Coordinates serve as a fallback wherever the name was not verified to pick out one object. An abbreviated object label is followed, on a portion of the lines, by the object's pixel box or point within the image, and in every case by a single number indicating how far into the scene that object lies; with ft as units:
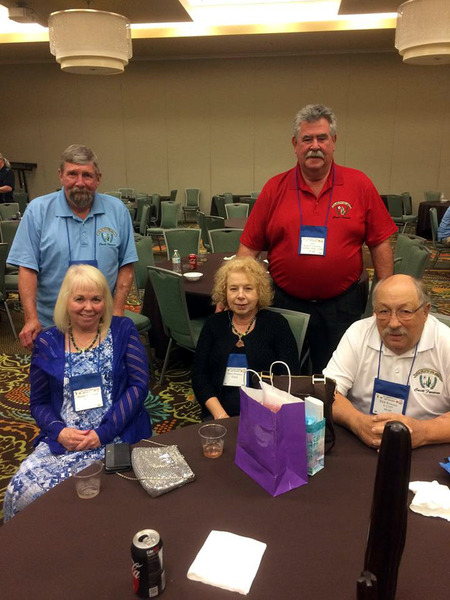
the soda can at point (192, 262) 14.19
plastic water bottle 13.78
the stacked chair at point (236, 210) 27.43
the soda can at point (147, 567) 3.11
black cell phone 4.57
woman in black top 7.43
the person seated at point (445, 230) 21.98
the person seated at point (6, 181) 26.58
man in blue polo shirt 8.18
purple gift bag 4.09
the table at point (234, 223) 22.00
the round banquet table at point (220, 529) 3.25
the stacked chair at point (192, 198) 41.88
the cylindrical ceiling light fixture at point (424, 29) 14.46
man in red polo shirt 8.02
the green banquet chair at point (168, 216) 29.89
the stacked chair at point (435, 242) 23.60
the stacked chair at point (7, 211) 25.35
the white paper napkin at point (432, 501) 3.93
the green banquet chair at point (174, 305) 10.87
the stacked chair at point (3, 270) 14.07
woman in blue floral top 6.26
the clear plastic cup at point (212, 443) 4.80
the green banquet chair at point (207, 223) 21.82
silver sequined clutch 4.26
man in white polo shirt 5.50
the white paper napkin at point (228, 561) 3.28
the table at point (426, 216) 30.35
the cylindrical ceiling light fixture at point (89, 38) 15.46
